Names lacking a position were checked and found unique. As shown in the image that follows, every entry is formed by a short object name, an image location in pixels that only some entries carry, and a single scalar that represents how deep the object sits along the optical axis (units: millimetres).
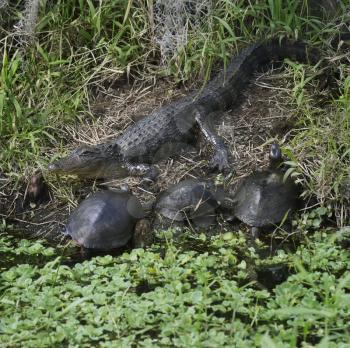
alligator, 14633
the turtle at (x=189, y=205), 13500
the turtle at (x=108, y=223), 13023
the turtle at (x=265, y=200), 13219
